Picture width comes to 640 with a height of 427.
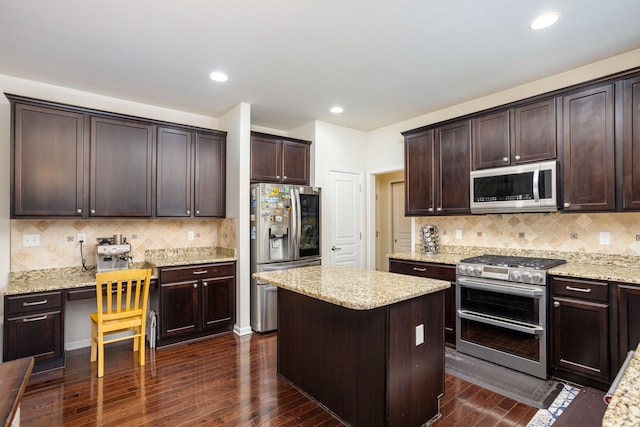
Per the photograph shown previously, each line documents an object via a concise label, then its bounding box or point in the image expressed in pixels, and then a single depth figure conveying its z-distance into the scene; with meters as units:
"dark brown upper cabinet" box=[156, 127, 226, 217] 3.83
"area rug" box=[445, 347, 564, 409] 2.54
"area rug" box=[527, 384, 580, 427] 2.22
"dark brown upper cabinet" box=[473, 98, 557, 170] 3.08
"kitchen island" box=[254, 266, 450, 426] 1.98
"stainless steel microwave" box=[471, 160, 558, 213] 3.01
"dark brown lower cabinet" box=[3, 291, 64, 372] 2.81
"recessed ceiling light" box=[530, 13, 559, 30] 2.29
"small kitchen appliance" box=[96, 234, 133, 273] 3.42
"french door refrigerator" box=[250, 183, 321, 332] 3.98
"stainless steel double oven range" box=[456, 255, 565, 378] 2.81
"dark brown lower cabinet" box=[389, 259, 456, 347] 3.44
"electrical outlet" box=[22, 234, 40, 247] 3.32
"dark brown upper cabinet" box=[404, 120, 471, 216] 3.72
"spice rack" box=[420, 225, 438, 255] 4.22
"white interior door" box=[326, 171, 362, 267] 4.88
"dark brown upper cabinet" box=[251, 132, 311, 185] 4.27
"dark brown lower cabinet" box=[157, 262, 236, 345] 3.56
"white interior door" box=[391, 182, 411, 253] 5.88
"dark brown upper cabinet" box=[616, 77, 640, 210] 2.61
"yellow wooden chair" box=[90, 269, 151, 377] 2.93
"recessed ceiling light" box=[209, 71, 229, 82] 3.18
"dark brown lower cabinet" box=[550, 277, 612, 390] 2.53
